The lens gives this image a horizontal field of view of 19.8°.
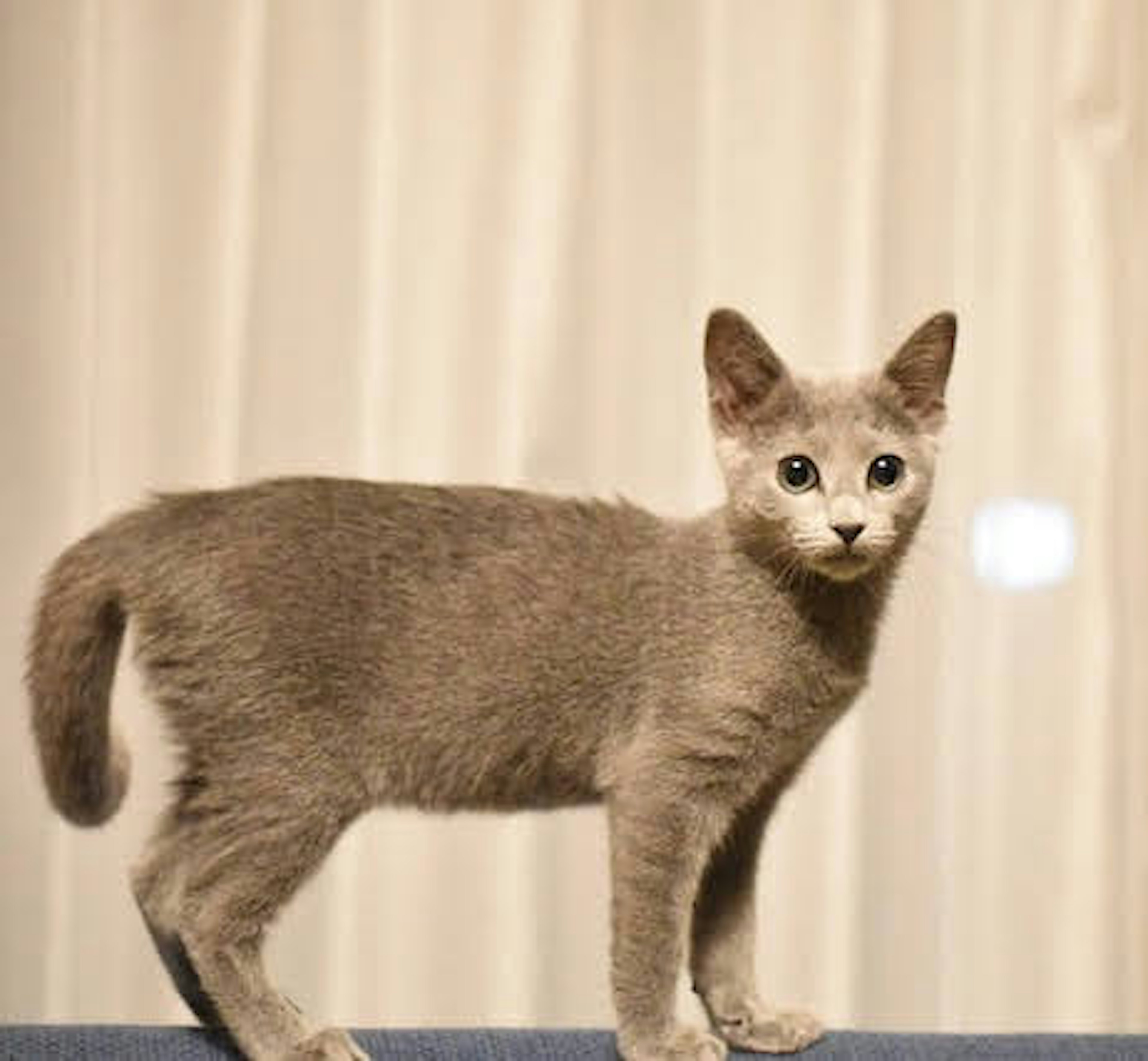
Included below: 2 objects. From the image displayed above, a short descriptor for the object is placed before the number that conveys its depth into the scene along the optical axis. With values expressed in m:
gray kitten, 1.12
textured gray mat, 1.17
